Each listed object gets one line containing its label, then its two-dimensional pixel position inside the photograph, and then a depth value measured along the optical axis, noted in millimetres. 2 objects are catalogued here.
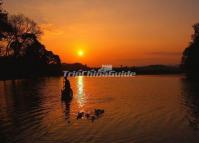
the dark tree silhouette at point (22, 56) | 46325
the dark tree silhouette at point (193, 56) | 47037
